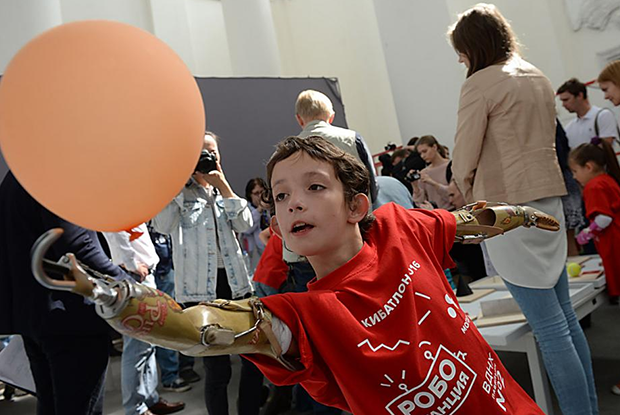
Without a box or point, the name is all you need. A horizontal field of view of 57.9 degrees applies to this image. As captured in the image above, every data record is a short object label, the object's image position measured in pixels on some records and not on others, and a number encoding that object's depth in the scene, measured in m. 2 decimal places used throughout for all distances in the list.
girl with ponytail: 3.31
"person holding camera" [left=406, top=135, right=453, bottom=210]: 4.44
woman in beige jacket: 1.92
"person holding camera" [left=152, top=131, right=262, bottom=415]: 2.53
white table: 2.33
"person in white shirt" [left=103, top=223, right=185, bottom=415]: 2.61
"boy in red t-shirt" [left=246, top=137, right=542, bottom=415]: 1.00
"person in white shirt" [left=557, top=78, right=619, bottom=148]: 4.19
